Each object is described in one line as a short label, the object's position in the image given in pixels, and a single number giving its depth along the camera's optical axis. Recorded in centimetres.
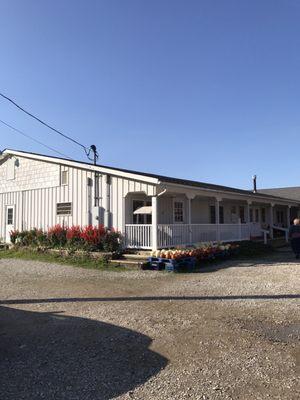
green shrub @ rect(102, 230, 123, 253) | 1597
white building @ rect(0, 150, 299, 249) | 1641
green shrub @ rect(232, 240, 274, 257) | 1873
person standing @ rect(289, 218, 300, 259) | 1672
